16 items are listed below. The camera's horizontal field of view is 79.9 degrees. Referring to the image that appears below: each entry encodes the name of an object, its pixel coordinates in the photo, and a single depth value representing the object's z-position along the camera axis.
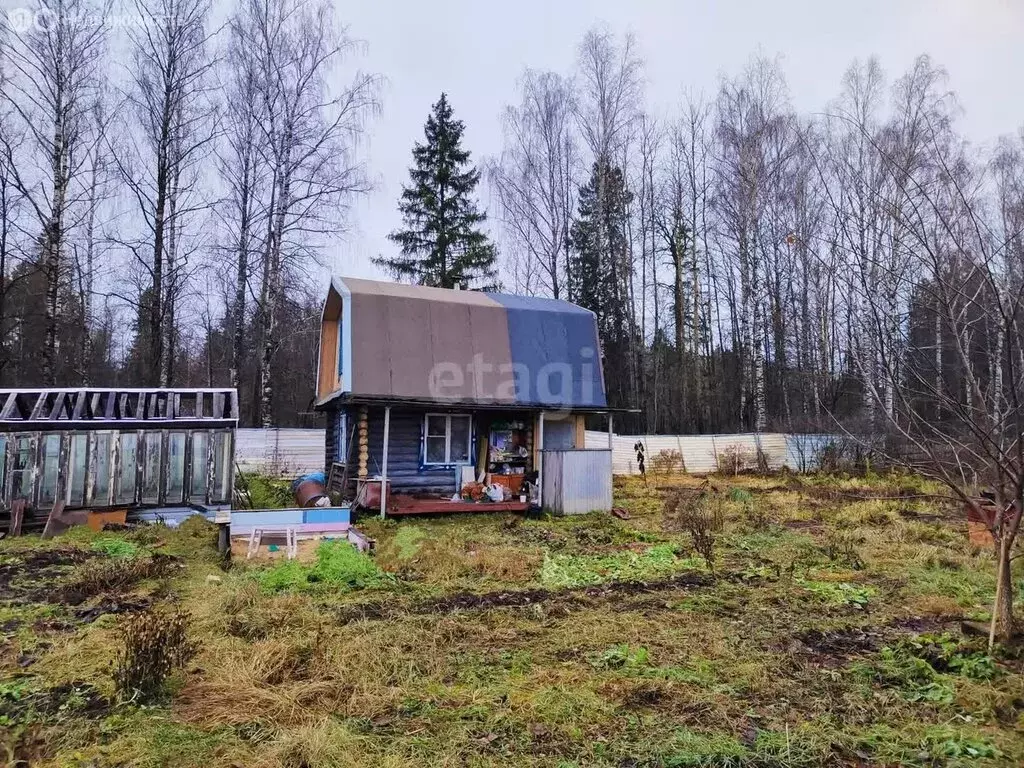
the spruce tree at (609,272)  29.61
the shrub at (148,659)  4.16
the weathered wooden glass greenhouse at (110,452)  10.72
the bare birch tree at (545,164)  28.00
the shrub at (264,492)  14.01
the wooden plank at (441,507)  12.82
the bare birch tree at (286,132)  20.09
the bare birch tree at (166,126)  18.38
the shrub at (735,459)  24.09
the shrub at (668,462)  24.14
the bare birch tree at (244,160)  20.19
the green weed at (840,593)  6.93
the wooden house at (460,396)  13.39
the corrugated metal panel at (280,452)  19.98
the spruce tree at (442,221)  28.28
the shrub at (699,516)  8.96
